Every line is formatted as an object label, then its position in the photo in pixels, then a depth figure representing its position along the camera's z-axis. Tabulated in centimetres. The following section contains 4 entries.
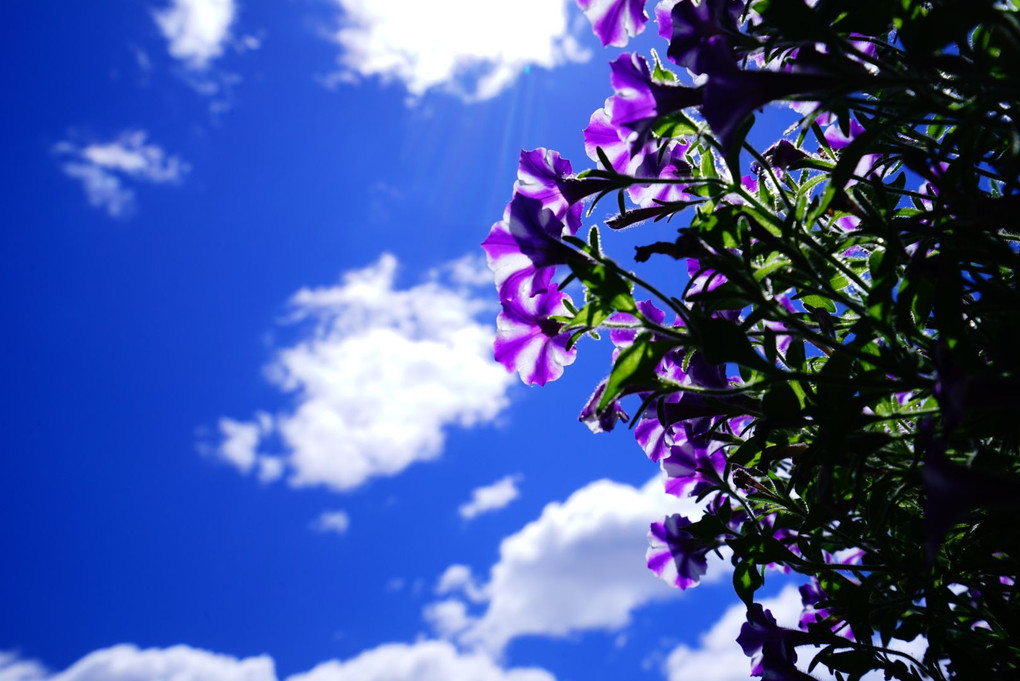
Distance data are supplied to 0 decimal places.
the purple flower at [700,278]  63
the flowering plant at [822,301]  46
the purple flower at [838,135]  68
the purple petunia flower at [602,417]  56
